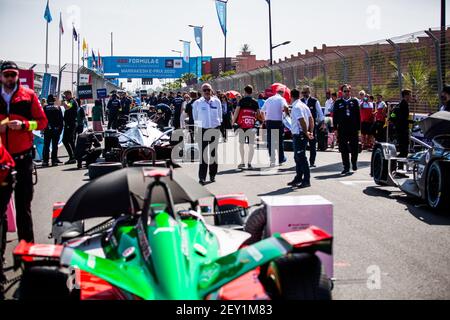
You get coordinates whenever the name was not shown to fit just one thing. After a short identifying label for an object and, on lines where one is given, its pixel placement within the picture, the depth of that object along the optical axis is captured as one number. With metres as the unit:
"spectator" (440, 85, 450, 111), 10.96
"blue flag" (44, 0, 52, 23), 34.88
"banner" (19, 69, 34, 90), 17.23
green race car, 4.18
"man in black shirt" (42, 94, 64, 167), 16.92
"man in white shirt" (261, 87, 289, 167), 15.22
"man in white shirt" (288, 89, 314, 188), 11.97
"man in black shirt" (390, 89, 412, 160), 14.38
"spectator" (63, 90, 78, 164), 17.92
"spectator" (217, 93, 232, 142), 23.53
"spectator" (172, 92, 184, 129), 23.08
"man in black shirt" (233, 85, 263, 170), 15.61
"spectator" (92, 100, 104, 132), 24.75
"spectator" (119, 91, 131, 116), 25.95
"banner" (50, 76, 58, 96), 23.34
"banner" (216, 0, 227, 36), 38.01
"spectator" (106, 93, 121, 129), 24.28
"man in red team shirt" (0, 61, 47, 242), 6.60
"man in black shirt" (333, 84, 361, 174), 13.84
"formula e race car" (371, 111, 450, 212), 9.21
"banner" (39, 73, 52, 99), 22.56
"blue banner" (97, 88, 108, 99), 35.88
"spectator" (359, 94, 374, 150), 19.80
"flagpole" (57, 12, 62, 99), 40.52
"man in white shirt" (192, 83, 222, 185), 12.70
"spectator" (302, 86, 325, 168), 15.05
